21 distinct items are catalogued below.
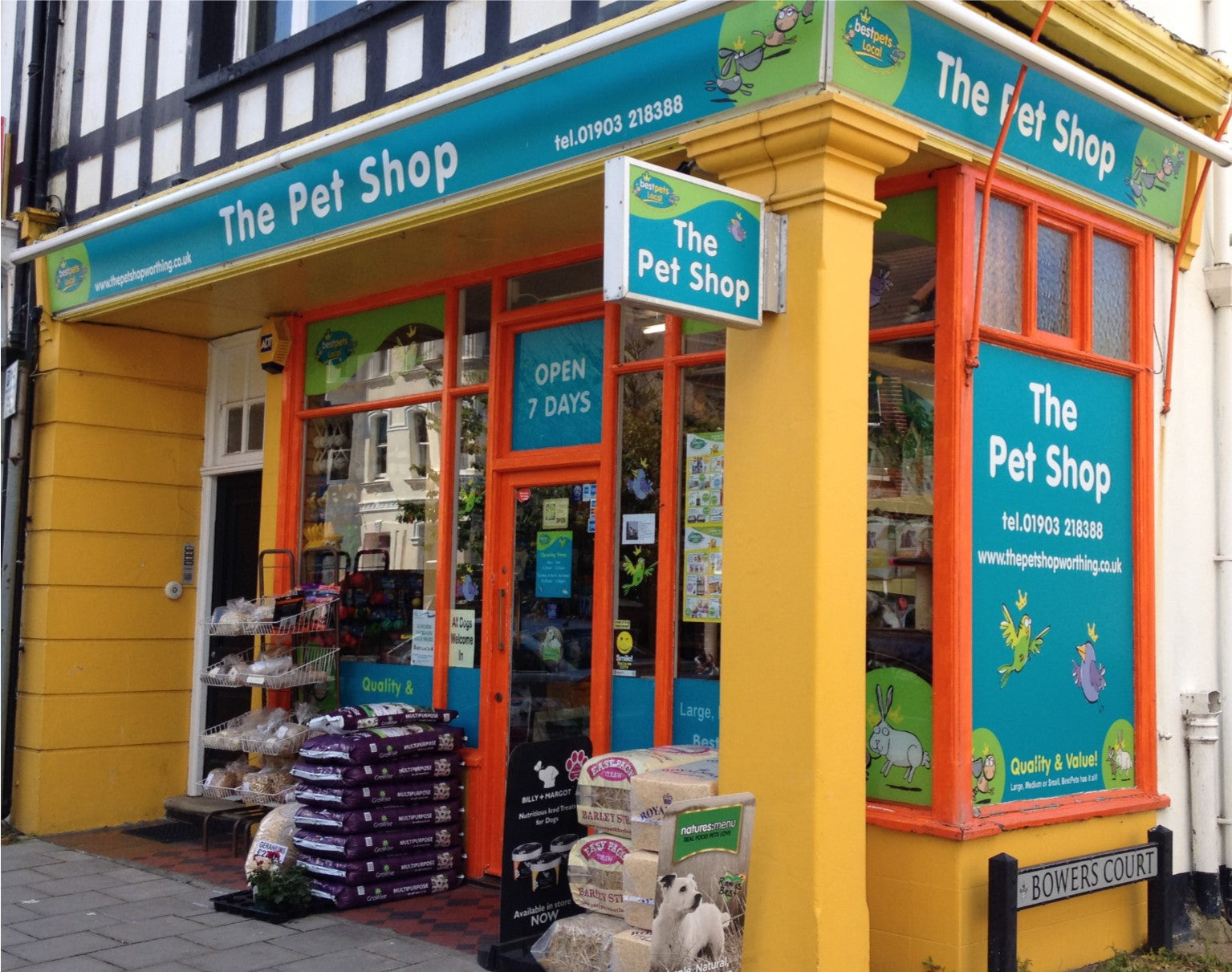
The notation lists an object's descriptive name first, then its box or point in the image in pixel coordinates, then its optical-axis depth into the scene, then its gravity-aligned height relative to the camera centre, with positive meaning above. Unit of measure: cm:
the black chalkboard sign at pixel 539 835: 574 -110
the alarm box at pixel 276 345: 883 +157
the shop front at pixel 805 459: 491 +62
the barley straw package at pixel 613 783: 543 -81
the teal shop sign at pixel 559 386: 698 +109
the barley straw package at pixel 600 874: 546 -119
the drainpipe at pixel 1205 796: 636 -93
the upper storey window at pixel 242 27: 848 +363
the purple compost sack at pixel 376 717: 718 -73
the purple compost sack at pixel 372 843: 680 -136
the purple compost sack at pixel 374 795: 688 -111
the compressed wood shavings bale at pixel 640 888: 490 -111
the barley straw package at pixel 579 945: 529 -144
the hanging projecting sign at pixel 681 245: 445 +121
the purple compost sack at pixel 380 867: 679 -148
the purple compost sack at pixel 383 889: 677 -160
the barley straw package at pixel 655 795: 508 -79
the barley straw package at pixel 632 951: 483 -133
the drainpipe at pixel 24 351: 909 +159
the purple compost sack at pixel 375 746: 692 -86
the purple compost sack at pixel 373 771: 689 -99
